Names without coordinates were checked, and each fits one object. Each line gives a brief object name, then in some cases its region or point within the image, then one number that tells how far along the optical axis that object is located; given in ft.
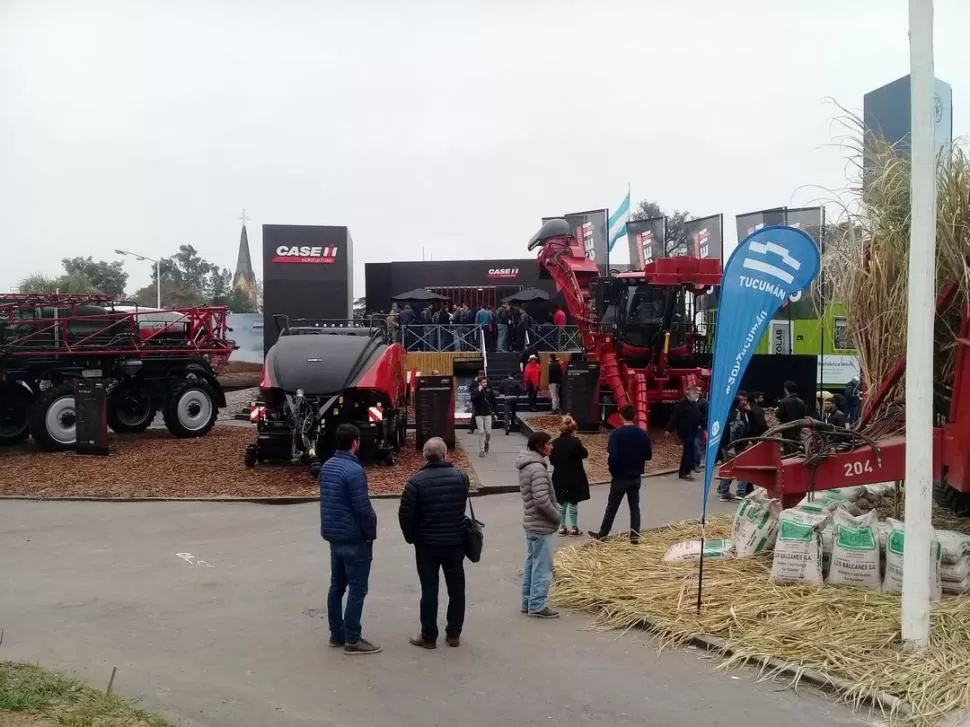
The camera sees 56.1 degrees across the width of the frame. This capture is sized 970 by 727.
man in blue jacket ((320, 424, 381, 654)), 21.50
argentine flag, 110.01
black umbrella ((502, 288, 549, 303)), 102.47
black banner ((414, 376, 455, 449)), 56.49
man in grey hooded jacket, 24.98
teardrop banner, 23.02
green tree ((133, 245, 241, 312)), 232.32
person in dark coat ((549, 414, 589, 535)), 31.83
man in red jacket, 74.23
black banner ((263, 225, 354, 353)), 112.68
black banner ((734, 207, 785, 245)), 86.28
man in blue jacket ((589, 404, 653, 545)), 32.12
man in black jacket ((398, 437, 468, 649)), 22.02
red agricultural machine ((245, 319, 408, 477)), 48.67
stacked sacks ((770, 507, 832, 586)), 24.76
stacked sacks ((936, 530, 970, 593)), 23.61
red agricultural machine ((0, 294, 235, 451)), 56.13
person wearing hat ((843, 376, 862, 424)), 62.34
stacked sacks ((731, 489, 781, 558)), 28.09
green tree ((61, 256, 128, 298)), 208.33
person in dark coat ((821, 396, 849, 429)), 40.96
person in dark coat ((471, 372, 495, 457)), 58.17
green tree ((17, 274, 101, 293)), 141.69
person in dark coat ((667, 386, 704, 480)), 47.67
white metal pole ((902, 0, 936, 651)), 19.52
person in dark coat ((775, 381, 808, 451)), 43.06
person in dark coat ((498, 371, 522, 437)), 68.18
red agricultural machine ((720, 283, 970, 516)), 23.43
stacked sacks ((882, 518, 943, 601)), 23.03
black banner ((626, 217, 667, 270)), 101.50
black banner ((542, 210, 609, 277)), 100.94
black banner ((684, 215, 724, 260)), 91.66
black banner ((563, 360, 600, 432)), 63.41
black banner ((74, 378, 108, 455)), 54.39
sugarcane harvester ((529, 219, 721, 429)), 63.21
